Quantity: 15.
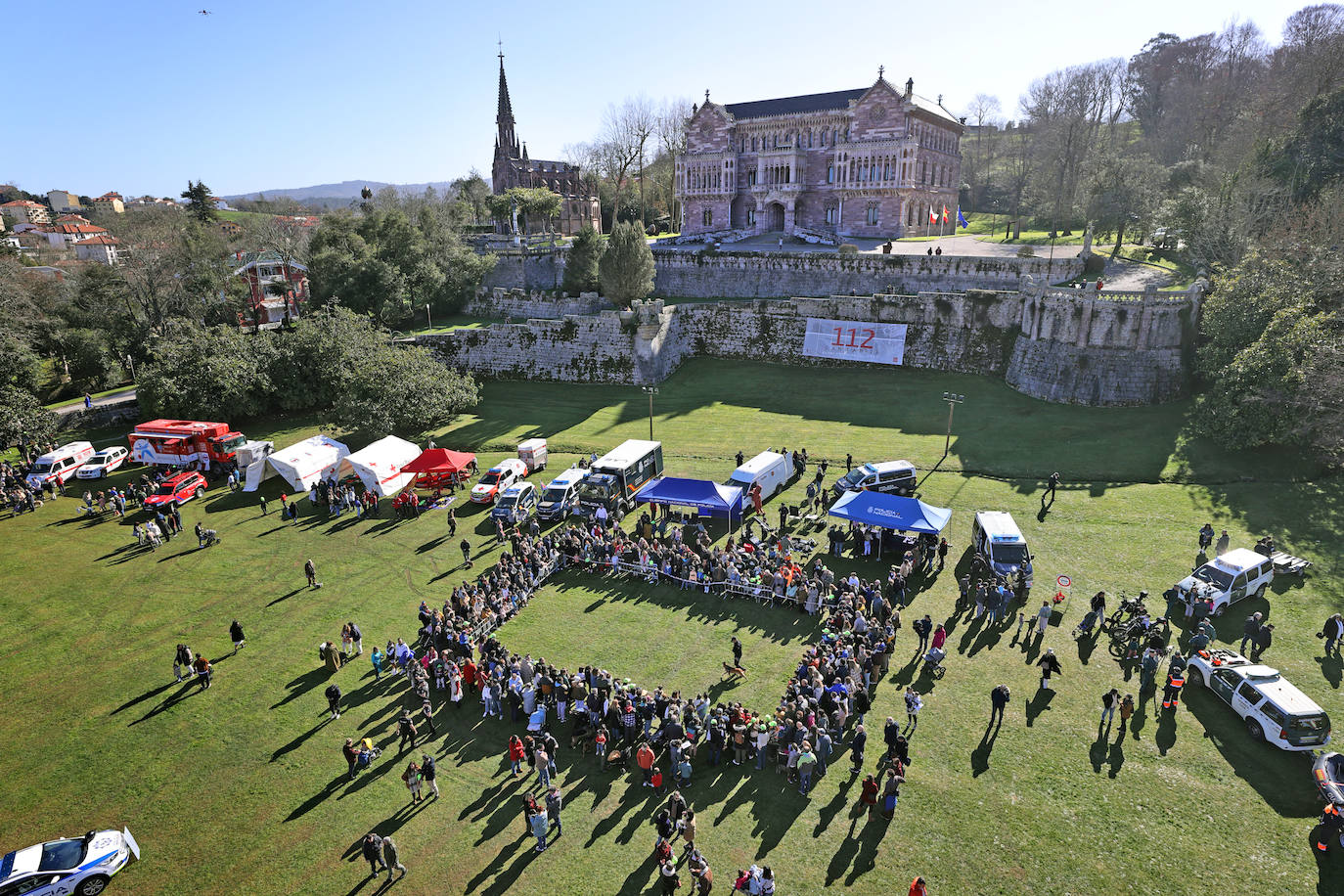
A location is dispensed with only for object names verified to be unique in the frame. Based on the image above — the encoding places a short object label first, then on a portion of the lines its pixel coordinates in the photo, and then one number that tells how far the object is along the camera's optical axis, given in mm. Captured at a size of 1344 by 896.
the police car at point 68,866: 11789
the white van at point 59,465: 30936
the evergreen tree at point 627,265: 42312
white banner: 39156
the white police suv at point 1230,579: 17438
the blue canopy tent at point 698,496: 23047
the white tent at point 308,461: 29312
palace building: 51406
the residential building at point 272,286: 54656
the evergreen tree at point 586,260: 49219
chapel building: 84500
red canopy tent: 28406
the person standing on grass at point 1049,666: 15336
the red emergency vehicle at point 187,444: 31594
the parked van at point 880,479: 24781
